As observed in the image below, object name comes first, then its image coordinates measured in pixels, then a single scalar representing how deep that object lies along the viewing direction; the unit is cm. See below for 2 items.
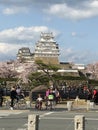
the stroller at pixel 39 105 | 2763
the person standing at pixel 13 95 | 2742
